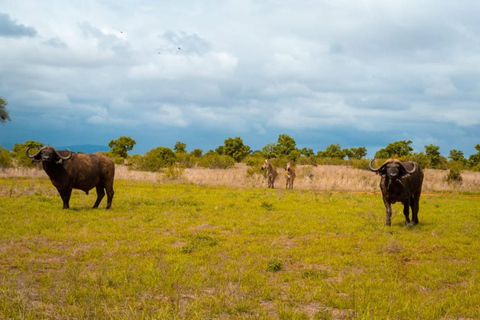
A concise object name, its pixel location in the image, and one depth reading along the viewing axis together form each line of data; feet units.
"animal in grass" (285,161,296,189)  98.07
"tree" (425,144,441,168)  202.78
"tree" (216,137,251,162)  222.73
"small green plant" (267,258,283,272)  27.32
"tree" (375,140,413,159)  211.20
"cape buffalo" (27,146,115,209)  48.06
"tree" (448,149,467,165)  214.90
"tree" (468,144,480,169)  201.77
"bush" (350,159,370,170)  186.33
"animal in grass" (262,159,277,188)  102.94
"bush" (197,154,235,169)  163.53
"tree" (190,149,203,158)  231.46
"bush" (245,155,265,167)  147.00
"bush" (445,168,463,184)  111.45
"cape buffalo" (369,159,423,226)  42.24
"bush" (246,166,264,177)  117.83
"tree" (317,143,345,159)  280.51
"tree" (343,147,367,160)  283.18
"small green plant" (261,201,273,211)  56.53
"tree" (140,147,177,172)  144.77
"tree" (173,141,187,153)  251.82
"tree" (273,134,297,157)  225.35
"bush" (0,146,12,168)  115.65
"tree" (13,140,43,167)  119.65
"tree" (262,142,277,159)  224.33
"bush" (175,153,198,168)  179.63
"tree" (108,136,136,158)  224.94
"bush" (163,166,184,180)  108.17
